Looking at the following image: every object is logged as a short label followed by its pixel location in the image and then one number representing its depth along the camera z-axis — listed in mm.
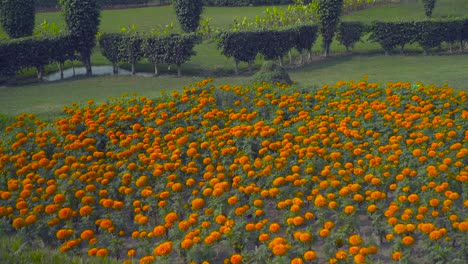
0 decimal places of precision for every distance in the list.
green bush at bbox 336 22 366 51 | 26141
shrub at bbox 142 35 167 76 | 23062
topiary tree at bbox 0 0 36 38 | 26109
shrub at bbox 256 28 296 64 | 23391
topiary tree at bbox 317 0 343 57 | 25562
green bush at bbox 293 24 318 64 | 24203
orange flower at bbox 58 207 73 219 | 7016
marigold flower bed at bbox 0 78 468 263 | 6523
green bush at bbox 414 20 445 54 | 24797
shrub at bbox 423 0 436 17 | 34512
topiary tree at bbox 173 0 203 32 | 29359
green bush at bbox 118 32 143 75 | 23453
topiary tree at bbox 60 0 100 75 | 23766
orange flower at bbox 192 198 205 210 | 7023
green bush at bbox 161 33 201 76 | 22906
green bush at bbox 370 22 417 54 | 25281
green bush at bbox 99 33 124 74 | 24047
